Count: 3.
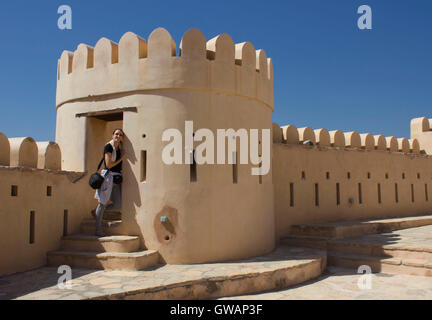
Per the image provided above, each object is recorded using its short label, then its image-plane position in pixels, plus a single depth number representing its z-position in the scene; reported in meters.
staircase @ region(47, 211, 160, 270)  6.66
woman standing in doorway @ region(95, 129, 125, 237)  7.46
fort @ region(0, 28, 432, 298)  6.86
